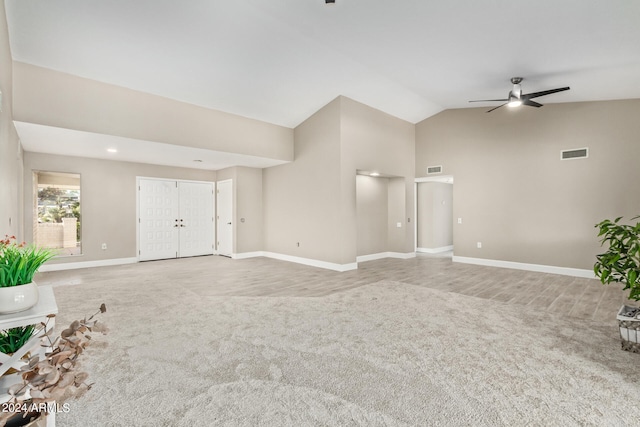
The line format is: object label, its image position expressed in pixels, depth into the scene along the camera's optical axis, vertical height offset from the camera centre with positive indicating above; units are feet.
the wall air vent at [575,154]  19.08 +3.54
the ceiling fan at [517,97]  16.01 +5.95
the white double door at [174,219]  25.64 -0.48
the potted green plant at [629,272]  8.55 -1.84
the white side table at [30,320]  3.05 -1.37
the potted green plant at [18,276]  4.08 -0.86
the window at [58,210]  22.41 +0.35
